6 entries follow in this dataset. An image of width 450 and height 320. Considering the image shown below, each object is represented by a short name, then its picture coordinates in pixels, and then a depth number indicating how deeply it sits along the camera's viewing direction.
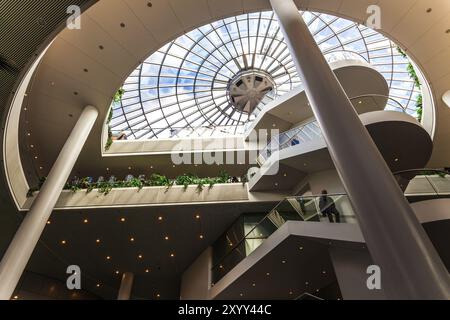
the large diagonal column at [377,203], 3.29
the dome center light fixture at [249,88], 22.97
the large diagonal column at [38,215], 8.44
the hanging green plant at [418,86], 15.88
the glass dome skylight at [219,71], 19.72
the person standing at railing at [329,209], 9.39
